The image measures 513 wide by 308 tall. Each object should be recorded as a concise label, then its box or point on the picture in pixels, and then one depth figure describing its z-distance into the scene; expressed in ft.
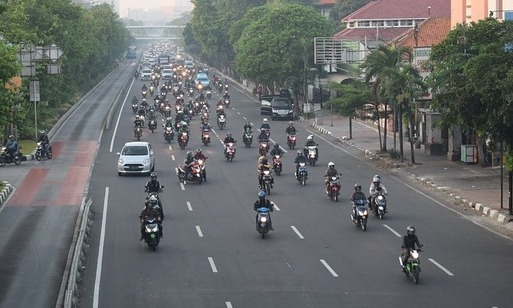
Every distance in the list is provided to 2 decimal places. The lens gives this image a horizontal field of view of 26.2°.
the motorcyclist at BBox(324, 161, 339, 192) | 127.95
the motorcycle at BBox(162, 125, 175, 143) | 207.62
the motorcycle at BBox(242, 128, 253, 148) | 197.36
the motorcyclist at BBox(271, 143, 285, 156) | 155.53
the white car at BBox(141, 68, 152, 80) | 465.47
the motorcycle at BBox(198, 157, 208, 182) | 147.23
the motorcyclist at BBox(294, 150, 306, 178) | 145.28
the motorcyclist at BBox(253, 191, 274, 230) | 103.79
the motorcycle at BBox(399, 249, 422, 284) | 82.33
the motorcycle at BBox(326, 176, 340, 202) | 128.98
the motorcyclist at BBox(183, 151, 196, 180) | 146.82
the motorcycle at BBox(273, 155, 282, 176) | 154.81
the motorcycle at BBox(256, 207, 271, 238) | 103.45
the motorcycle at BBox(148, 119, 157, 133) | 230.68
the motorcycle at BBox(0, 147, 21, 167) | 174.29
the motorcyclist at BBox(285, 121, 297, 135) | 194.80
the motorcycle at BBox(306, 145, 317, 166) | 167.84
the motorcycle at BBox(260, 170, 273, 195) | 135.44
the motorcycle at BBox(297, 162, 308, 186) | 143.54
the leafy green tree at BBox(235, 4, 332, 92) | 287.89
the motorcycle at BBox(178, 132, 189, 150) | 195.83
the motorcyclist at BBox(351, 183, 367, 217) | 107.86
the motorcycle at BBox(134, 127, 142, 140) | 214.07
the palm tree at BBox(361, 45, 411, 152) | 171.79
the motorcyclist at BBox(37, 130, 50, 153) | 181.27
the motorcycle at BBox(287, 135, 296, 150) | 195.31
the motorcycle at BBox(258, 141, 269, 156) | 177.06
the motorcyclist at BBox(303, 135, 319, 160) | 167.43
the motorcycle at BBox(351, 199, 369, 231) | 107.86
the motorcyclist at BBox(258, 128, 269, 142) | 183.78
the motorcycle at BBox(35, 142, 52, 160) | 181.37
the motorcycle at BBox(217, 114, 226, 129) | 237.86
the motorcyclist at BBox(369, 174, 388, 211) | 114.46
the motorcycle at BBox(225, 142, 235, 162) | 174.50
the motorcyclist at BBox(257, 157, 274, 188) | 136.15
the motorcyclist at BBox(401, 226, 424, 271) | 83.10
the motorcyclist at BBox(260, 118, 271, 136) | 204.60
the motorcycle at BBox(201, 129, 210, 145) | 202.59
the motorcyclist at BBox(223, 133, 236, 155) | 175.38
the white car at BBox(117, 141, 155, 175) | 156.07
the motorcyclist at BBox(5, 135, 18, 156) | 173.88
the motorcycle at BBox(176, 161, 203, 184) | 146.82
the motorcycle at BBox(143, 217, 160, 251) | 97.14
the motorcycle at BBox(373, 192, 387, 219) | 114.52
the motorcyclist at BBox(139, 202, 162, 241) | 97.25
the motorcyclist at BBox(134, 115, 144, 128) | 216.33
